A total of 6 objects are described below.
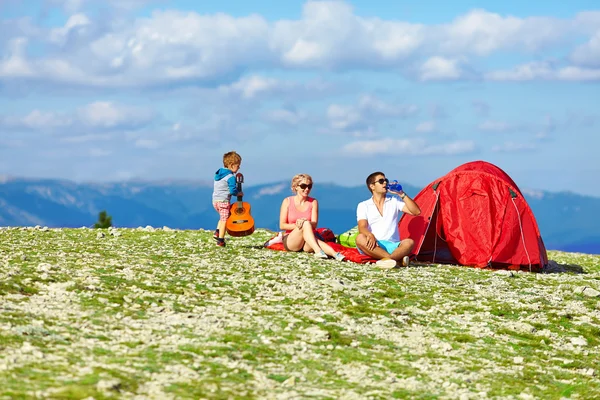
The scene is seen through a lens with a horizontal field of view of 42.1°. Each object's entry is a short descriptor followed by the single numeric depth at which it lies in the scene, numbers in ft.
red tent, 78.89
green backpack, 80.84
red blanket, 71.31
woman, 71.97
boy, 74.79
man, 69.46
